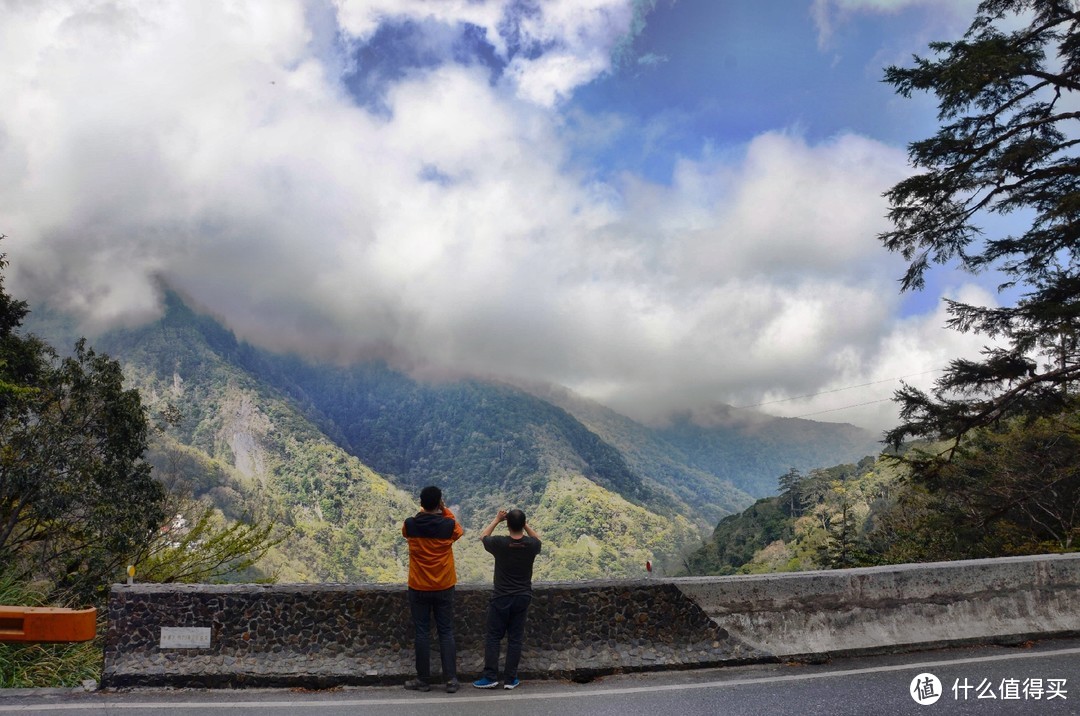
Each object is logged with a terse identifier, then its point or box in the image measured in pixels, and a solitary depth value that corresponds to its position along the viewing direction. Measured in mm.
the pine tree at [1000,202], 11711
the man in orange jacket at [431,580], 5758
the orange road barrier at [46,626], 5055
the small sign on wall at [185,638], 5805
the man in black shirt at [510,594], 5797
